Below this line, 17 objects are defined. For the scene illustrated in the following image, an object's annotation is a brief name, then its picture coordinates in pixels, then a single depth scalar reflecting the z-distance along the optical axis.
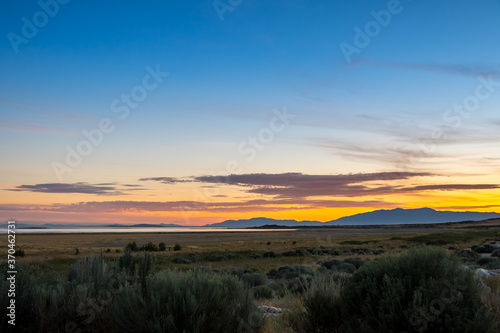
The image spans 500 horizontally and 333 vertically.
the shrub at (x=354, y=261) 25.72
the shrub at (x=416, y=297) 5.18
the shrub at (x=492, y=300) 6.74
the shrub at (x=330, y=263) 25.86
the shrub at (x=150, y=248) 47.52
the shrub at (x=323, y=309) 6.55
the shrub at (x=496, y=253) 31.39
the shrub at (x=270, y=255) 39.05
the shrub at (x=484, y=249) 36.98
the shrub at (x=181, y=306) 5.50
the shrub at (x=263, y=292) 14.21
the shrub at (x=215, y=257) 36.49
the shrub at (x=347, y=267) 22.43
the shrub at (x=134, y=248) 47.00
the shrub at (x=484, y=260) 24.52
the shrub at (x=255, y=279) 17.12
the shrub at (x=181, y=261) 33.81
